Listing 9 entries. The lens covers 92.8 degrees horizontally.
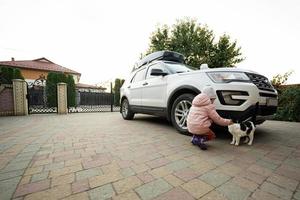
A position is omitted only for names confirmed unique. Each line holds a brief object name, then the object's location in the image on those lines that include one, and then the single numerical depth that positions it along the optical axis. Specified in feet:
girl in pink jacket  7.64
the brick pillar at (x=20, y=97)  26.29
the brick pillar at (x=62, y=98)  30.35
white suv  8.16
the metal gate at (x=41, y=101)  32.07
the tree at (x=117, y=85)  65.28
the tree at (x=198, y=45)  50.78
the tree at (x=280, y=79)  22.68
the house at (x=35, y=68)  75.99
